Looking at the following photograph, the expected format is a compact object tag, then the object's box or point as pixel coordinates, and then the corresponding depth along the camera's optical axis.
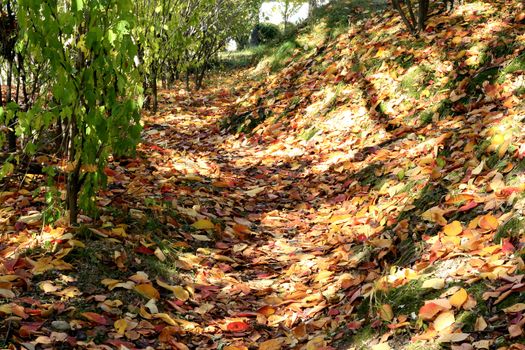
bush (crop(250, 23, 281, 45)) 17.94
